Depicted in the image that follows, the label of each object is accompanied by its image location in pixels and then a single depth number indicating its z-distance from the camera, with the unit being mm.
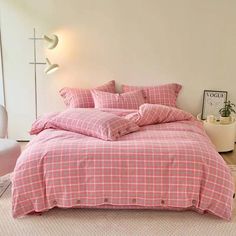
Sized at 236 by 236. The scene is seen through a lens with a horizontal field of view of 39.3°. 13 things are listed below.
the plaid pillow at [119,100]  3742
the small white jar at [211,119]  3848
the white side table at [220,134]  3777
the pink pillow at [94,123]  2721
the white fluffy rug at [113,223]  2293
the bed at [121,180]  2387
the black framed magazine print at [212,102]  4172
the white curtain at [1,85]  4113
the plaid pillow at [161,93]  3936
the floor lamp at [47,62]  3748
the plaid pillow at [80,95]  3896
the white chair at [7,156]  2752
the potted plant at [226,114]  3865
